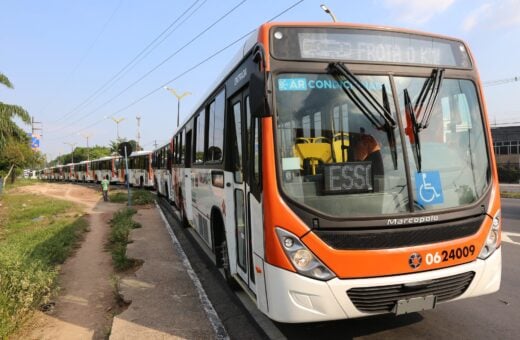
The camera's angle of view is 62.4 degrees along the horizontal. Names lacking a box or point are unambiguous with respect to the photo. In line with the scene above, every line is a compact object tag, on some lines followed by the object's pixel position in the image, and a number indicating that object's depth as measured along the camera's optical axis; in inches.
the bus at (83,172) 2143.2
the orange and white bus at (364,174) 141.6
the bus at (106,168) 1637.9
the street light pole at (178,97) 1492.4
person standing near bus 904.9
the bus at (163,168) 692.7
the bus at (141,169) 1206.3
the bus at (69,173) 2638.3
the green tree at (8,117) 895.5
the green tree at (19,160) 1658.5
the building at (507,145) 1876.2
